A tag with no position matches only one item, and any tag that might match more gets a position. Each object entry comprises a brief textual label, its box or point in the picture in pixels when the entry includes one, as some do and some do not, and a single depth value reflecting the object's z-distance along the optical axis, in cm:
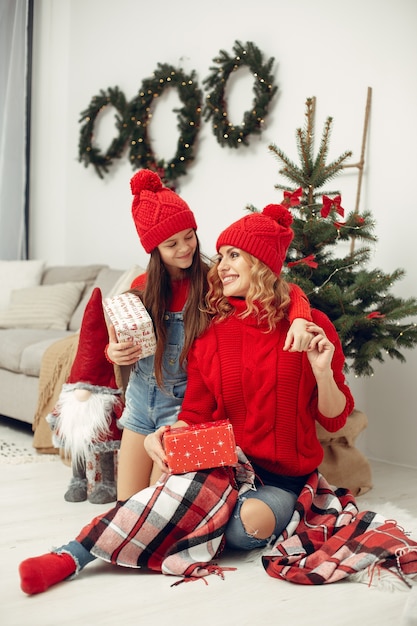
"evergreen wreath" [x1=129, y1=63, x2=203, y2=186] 407
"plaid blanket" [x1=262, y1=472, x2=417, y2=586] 183
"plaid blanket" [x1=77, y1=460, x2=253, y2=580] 188
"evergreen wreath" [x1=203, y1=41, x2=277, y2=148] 360
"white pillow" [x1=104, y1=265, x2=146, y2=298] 380
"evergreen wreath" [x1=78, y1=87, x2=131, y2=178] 455
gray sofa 354
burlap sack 266
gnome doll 248
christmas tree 257
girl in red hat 219
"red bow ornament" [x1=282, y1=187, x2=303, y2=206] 260
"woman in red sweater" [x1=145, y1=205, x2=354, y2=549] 206
